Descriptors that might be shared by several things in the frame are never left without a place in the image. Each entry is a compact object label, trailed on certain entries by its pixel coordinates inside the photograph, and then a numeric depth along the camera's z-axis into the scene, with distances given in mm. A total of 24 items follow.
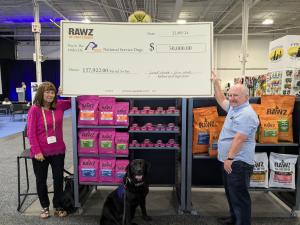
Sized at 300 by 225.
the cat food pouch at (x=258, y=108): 3057
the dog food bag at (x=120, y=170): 3137
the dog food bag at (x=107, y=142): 3115
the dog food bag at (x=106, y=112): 3107
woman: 2830
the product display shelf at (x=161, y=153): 3453
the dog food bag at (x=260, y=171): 3084
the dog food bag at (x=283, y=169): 3055
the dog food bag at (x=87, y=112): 3088
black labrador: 2693
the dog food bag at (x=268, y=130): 3010
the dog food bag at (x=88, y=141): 3100
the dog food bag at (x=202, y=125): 3076
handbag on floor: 3129
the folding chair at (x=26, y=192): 3134
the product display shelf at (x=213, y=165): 3057
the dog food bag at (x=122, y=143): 3109
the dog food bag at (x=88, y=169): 3133
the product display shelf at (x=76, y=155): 3064
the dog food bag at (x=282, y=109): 3055
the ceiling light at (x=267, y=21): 11612
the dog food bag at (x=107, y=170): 3139
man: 2379
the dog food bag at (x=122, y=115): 3107
